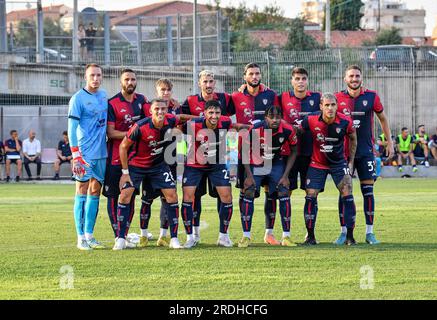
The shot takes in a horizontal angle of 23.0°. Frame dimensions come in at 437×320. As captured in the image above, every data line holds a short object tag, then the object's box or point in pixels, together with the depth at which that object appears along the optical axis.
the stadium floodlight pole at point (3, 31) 38.91
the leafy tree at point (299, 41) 56.26
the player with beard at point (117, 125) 13.61
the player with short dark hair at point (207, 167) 13.45
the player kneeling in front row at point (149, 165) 13.16
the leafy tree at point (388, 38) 72.69
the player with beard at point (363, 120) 14.06
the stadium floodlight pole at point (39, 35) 39.50
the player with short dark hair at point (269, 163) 13.50
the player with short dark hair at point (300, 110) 13.86
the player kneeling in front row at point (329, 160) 13.55
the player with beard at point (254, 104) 13.82
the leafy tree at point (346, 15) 89.69
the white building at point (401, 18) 141.00
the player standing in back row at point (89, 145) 13.49
